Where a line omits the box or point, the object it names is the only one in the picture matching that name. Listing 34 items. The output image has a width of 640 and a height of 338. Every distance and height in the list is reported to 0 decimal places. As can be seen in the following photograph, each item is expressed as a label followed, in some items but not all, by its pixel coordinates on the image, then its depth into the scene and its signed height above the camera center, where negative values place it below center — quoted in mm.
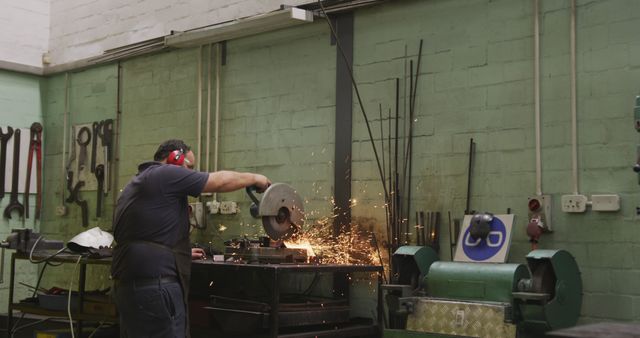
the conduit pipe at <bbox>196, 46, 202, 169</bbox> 5695 +552
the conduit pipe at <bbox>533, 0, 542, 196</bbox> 3959 +598
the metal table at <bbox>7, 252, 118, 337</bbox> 4734 -732
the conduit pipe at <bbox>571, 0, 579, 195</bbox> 3820 +435
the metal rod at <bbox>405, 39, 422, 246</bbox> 4496 +445
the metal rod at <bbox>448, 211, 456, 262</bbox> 4234 -212
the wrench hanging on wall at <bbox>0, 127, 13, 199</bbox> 6594 +304
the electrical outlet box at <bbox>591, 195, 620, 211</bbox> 3676 -4
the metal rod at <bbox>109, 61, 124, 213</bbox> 6332 +428
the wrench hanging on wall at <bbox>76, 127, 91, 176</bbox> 6625 +444
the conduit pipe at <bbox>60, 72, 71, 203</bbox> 6781 +505
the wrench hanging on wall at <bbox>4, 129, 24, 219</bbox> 6680 +102
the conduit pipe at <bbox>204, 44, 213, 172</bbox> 5641 +579
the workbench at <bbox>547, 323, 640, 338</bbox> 2068 -361
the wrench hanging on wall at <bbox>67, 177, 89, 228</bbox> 6500 -47
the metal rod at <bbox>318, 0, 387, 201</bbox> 4590 +658
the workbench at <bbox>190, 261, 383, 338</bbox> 3949 -531
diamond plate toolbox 3402 -542
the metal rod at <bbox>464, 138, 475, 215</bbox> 4211 +144
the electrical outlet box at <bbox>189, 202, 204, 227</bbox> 5578 -142
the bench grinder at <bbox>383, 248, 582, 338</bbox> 3395 -456
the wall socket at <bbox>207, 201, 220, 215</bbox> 5516 -76
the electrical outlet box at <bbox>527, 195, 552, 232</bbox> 3874 -48
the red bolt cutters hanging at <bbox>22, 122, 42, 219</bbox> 6820 +291
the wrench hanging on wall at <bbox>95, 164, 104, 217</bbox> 6398 +53
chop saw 4199 -71
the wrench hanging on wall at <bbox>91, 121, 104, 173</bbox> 6516 +488
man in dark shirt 3723 -257
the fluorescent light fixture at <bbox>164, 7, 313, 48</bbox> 4922 +1136
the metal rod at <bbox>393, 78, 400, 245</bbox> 4477 +162
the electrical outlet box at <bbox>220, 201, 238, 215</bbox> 5418 -79
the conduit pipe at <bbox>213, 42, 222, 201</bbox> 5602 +516
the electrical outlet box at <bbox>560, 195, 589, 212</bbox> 3768 -10
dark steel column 4789 +434
